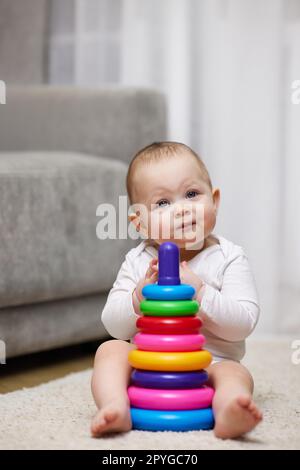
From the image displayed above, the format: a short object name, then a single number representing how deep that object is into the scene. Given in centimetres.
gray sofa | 164
